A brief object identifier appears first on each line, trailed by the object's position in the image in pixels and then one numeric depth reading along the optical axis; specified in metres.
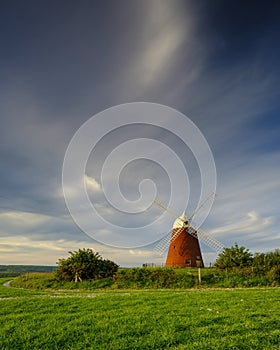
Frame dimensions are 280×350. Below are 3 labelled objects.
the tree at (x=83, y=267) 29.26
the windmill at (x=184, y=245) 42.12
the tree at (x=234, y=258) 30.41
